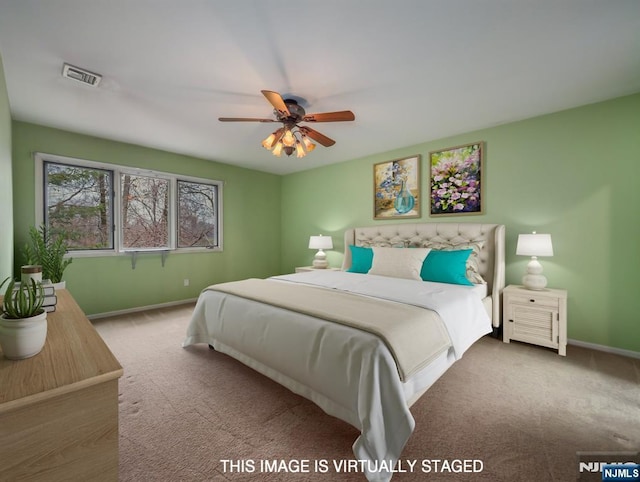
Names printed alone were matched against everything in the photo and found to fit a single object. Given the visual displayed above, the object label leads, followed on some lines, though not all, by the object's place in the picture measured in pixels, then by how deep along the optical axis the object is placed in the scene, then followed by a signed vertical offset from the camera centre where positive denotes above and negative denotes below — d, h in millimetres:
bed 1404 -621
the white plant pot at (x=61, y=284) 2952 -514
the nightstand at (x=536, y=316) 2600 -801
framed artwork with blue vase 3887 +744
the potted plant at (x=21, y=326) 897 -301
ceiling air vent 2135 +1342
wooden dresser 729 -528
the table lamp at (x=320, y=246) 4578 -142
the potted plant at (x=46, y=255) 3002 -191
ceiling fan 2178 +1034
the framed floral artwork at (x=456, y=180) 3365 +754
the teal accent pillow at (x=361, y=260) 3578 -299
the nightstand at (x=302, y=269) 4535 -541
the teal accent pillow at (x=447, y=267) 2838 -320
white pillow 3133 -297
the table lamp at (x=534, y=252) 2680 -144
